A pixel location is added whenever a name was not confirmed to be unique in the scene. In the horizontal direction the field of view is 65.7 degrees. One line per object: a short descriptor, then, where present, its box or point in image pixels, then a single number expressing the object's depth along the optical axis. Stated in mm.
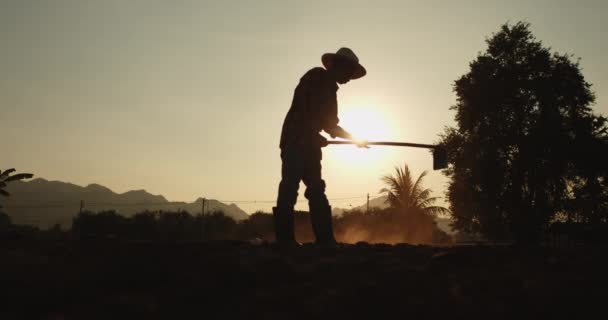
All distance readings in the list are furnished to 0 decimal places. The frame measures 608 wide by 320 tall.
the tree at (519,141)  21578
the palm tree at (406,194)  40250
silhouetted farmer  5961
